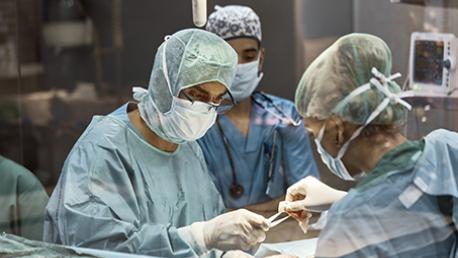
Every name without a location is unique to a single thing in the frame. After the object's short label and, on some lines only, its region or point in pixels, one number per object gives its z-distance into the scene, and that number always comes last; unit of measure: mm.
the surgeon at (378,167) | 2646
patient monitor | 2998
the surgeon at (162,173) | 2994
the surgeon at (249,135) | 3145
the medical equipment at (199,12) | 3136
